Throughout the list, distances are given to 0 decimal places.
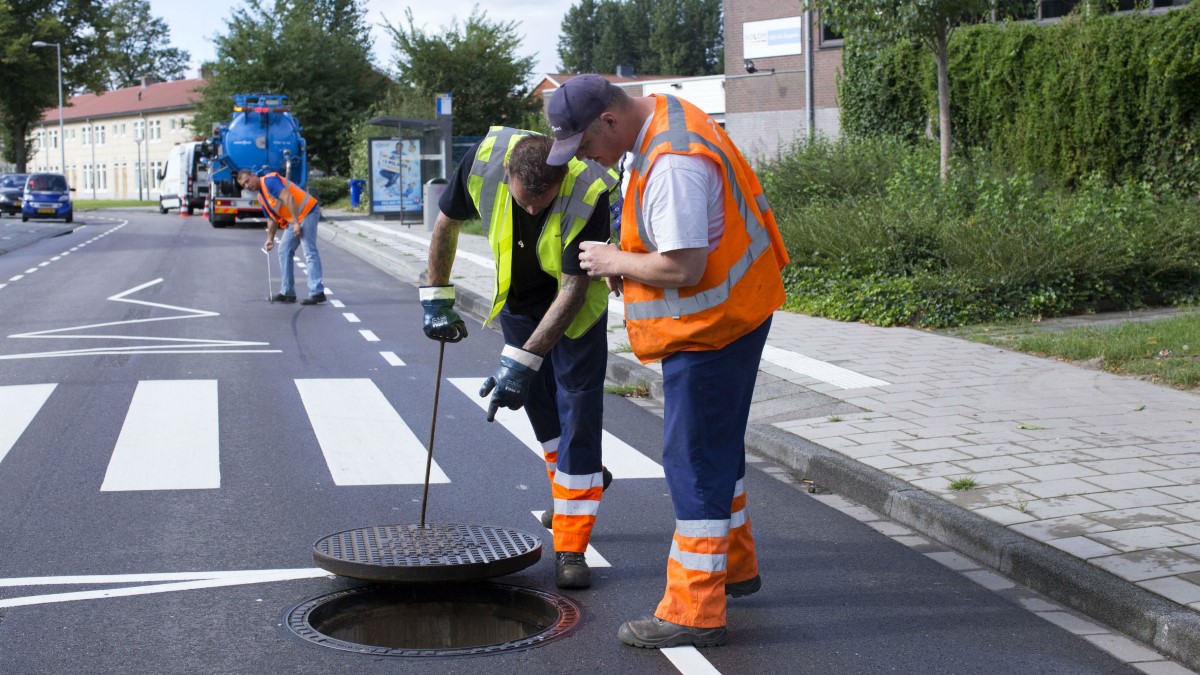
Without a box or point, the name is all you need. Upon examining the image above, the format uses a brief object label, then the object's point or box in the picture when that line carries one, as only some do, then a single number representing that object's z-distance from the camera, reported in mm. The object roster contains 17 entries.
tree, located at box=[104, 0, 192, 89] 97562
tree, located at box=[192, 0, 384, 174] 52625
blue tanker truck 32625
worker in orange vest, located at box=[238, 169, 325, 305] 14422
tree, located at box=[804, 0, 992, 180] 15523
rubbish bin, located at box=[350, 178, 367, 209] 42625
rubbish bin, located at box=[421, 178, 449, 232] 27156
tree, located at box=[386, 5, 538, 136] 47844
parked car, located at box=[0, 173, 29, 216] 45438
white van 40812
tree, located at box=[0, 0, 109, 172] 55750
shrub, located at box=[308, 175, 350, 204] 47938
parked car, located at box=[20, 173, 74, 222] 40125
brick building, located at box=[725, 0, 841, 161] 29922
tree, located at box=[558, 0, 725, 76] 97062
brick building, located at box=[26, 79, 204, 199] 86375
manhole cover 4359
